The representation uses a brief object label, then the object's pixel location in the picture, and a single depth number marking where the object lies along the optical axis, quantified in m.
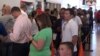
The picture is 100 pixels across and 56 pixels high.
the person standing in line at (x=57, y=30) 4.06
